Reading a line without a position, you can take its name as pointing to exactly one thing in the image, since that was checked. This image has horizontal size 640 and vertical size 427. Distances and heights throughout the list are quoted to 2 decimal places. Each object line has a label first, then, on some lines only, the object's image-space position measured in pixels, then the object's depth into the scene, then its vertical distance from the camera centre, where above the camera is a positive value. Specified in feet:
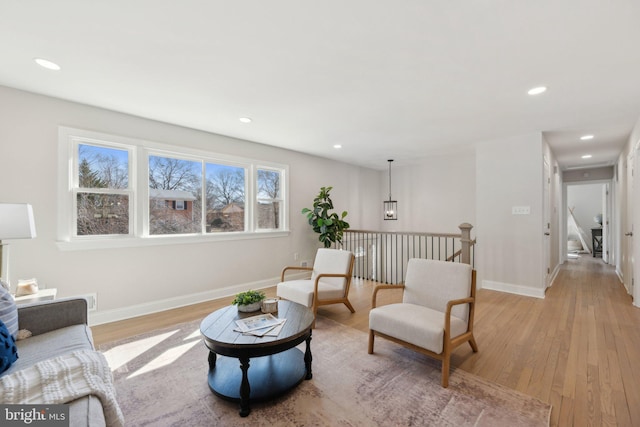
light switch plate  13.77 +0.24
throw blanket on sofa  3.74 -2.42
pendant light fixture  20.61 +0.51
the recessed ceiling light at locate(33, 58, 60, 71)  7.34 +4.16
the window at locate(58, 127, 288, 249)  10.21 +1.05
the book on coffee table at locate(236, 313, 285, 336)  6.43 -2.66
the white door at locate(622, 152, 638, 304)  12.71 -0.62
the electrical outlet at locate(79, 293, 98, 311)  10.23 -3.14
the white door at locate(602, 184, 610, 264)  22.82 -0.93
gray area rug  5.59 -4.10
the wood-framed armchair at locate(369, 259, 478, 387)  6.77 -2.73
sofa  5.20 -2.61
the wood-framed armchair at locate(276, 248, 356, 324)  10.61 -2.83
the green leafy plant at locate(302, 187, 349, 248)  16.80 -0.33
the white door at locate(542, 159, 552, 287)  13.82 -0.51
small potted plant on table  7.67 -2.41
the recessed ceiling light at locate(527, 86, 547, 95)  8.84 +4.05
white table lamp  6.86 -0.13
